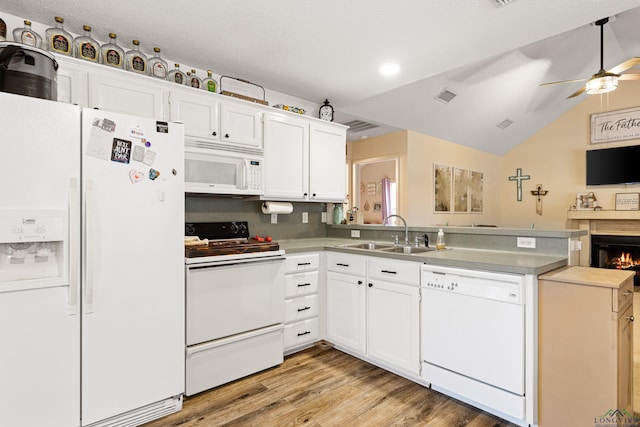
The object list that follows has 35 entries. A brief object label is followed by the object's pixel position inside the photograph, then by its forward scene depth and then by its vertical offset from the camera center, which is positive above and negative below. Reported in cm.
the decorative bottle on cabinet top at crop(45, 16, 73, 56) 214 +111
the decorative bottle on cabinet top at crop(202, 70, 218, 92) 280 +108
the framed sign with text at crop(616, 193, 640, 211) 589 +23
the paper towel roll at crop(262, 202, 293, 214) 315 +5
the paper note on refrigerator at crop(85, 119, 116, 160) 178 +39
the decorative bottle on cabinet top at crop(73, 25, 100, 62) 223 +110
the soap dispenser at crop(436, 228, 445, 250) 272 -23
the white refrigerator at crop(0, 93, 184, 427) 158 -28
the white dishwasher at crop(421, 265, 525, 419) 185 -72
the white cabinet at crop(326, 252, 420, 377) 233 -73
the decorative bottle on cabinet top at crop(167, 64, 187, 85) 267 +108
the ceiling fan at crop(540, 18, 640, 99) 376 +152
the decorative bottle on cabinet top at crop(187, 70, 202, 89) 275 +108
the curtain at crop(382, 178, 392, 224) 689 +38
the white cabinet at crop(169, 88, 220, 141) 249 +76
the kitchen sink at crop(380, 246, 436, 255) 293 -32
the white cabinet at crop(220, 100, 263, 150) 273 +74
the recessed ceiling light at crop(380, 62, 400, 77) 285 +125
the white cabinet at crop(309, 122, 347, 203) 336 +53
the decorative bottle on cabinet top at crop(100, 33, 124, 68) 231 +110
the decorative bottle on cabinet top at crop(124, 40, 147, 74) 240 +110
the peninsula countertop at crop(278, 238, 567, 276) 188 -29
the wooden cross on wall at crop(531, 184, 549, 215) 711 +40
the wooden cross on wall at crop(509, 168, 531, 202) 746 +77
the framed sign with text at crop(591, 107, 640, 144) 600 +162
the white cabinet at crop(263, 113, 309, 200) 302 +52
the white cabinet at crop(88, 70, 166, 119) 217 +80
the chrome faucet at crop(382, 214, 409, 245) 305 -20
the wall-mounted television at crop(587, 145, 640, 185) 583 +87
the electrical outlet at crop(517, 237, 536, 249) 237 -20
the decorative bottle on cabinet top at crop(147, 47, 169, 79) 252 +110
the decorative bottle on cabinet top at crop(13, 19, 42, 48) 207 +110
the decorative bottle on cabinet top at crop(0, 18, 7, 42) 204 +111
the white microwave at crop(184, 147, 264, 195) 258 +33
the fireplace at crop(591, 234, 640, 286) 582 -69
